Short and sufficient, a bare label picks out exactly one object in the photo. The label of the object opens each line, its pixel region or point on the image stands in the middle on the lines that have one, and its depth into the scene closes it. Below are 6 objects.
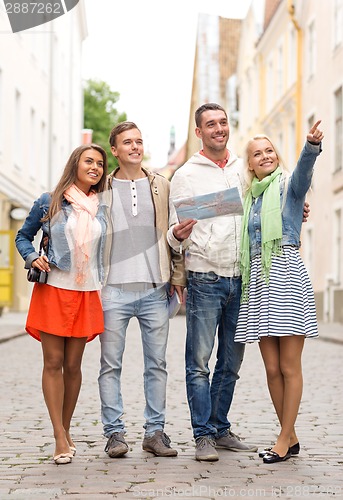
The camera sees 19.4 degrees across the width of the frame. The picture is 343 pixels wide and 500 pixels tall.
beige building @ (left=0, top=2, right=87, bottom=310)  24.80
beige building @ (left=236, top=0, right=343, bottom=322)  26.06
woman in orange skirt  5.46
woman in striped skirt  5.47
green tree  60.84
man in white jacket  5.66
